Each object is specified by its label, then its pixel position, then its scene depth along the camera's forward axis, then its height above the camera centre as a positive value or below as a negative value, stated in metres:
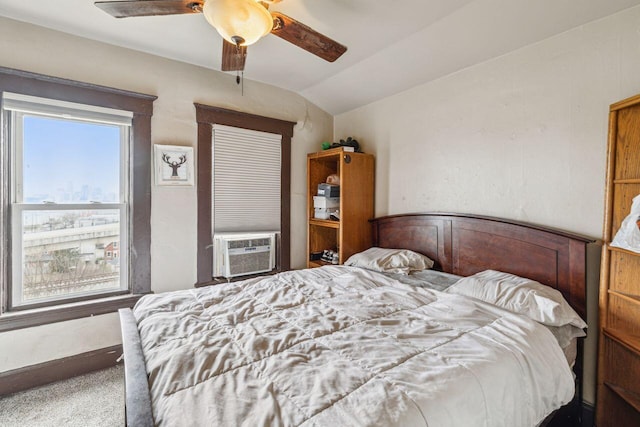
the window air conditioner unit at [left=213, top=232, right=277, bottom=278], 2.95 -0.50
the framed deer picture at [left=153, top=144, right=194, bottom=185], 2.65 +0.35
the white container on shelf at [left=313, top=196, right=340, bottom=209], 3.32 +0.03
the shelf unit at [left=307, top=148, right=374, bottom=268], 3.11 +0.06
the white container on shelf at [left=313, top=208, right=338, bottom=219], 3.35 -0.08
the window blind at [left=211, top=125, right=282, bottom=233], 2.99 +0.25
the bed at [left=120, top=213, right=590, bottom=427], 0.90 -0.58
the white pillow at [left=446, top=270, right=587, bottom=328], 1.57 -0.52
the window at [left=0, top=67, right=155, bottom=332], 2.17 +0.03
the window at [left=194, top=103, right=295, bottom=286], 2.87 +0.36
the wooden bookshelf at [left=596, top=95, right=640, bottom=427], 1.56 -0.45
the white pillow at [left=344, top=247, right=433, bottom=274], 2.59 -0.49
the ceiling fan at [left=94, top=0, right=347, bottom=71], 1.39 +0.93
